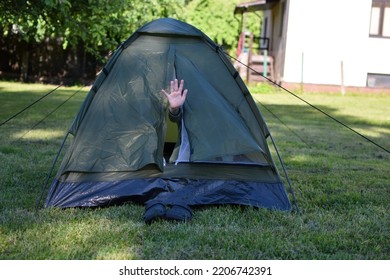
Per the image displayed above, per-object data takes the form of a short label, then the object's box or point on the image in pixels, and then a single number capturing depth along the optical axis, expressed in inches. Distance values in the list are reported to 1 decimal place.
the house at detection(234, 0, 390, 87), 693.9
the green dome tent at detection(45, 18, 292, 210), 198.5
